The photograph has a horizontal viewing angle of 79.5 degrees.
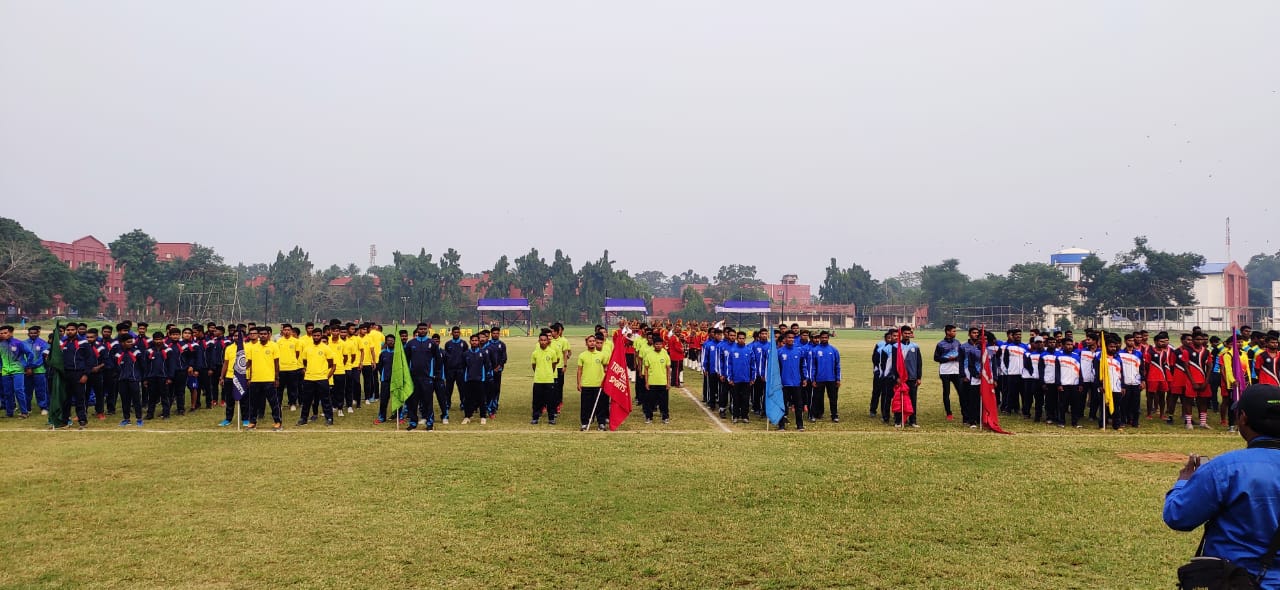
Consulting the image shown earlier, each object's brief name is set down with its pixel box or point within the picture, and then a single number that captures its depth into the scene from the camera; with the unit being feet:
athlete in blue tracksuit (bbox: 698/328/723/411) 56.54
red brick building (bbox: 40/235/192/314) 302.66
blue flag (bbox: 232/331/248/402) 45.44
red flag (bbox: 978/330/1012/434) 45.42
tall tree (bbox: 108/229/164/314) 272.72
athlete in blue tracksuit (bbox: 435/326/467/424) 48.19
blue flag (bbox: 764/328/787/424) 45.98
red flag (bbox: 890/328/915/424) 46.91
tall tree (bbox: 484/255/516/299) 340.80
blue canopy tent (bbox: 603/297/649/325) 305.79
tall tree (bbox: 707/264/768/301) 394.93
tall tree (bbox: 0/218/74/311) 213.05
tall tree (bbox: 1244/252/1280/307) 524.93
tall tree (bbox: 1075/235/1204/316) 247.70
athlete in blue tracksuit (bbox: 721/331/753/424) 50.16
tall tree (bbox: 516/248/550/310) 344.69
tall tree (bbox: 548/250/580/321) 342.03
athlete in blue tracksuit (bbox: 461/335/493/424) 48.21
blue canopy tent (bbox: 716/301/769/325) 312.52
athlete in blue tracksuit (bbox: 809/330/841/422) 48.42
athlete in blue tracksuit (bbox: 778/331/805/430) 47.44
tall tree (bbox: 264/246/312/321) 327.67
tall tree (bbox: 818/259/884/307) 381.40
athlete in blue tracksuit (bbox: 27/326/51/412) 50.67
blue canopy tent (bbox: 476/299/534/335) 278.67
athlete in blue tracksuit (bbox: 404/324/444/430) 46.62
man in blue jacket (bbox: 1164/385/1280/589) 10.78
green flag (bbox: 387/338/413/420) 46.06
